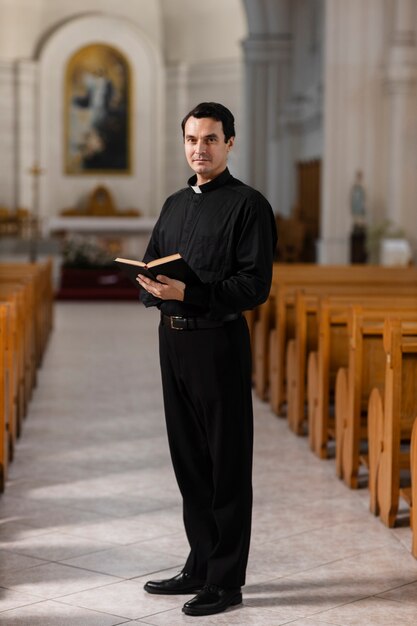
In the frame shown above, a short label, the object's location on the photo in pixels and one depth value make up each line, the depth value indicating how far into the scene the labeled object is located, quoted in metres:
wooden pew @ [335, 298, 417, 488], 6.57
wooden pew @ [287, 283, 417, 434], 8.20
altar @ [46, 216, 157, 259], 27.17
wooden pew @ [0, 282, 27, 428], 7.78
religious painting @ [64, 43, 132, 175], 29.53
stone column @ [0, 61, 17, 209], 29.02
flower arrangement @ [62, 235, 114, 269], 20.59
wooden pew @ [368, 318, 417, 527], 5.68
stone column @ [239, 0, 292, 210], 24.27
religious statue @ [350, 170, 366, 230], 18.58
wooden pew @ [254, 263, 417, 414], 9.06
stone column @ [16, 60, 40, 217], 28.86
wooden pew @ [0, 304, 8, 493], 6.27
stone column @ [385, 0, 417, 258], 17.97
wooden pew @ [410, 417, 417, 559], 5.20
